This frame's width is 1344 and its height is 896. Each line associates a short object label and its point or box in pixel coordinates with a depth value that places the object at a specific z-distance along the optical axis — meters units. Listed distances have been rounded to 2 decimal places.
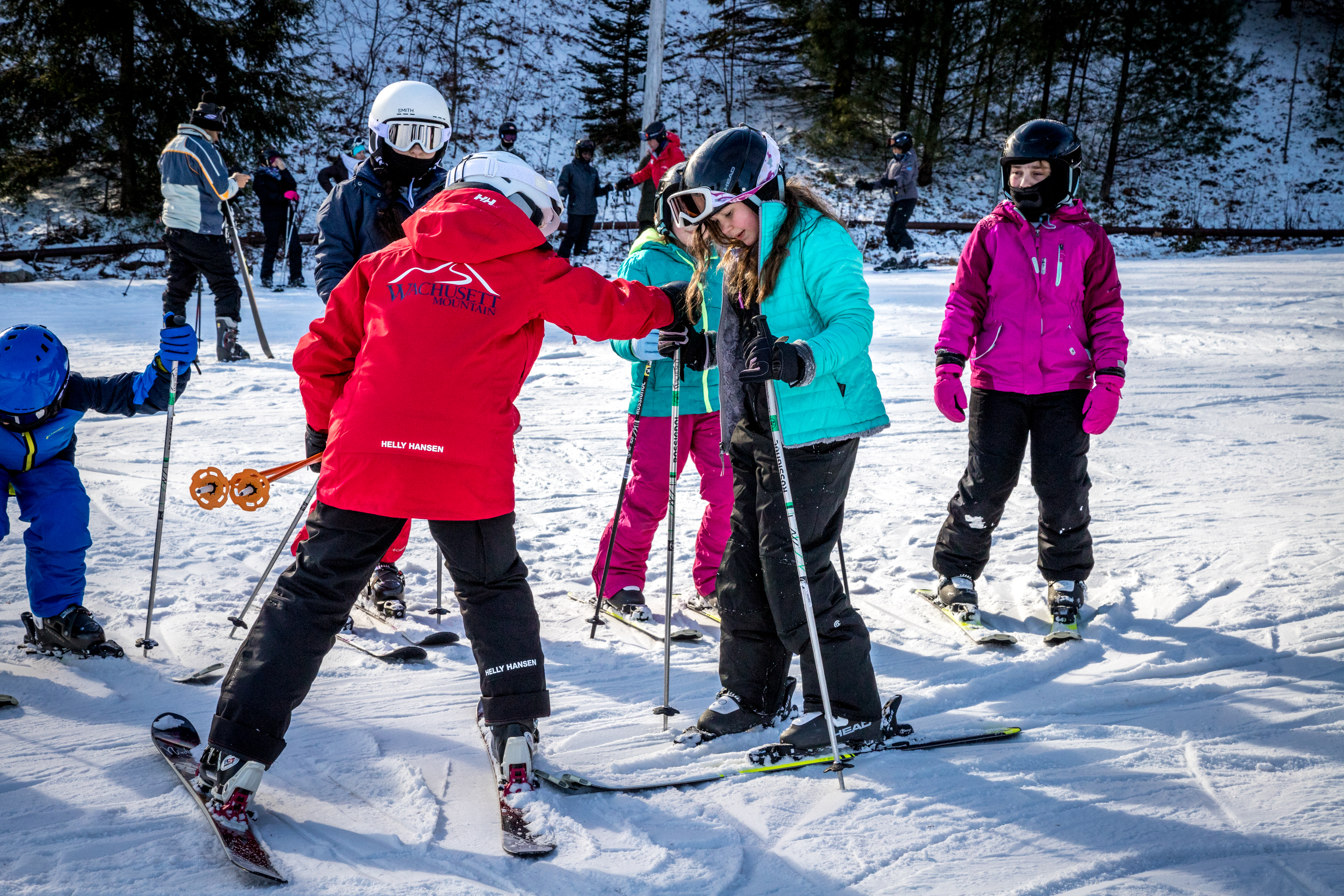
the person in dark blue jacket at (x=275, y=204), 11.84
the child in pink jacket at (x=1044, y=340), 3.64
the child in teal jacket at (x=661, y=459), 3.75
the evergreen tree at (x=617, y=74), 18.89
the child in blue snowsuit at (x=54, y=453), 3.27
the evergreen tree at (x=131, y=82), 14.11
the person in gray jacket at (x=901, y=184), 13.57
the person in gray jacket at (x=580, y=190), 13.48
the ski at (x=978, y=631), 3.73
